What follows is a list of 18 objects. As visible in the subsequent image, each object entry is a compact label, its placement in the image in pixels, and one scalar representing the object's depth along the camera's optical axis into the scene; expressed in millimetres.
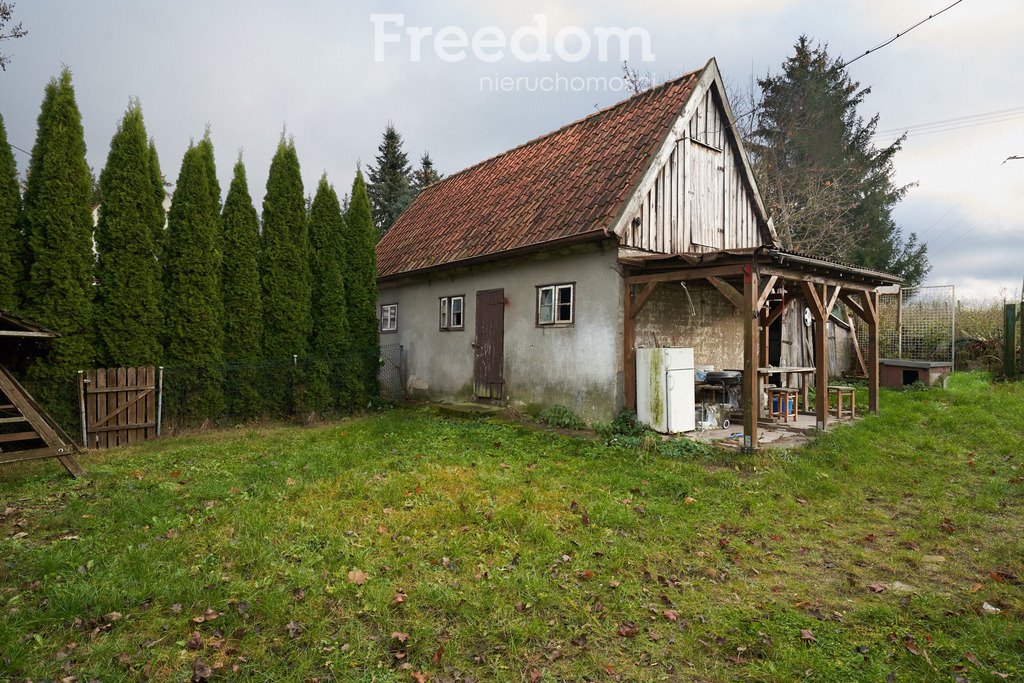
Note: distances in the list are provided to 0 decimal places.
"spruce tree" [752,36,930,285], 24281
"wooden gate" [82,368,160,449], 9461
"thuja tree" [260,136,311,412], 12227
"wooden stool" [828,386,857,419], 10695
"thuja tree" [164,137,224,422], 10680
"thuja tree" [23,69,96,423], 9172
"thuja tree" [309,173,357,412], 12930
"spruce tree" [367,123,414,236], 30141
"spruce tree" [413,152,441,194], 33562
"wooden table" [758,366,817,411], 9438
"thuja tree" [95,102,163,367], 9875
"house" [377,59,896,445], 9617
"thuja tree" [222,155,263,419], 11422
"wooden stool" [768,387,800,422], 10719
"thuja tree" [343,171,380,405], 13773
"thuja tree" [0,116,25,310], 8891
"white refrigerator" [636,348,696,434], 9141
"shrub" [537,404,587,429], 10125
